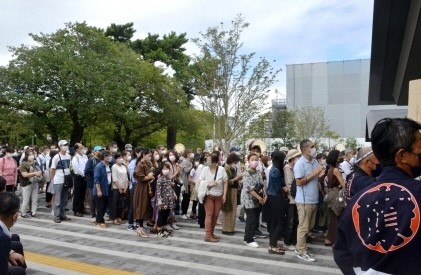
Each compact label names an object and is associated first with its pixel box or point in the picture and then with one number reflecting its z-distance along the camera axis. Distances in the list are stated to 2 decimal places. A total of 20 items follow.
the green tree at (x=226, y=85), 19.77
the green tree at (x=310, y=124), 44.03
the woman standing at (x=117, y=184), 9.23
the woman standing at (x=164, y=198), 8.13
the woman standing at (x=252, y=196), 7.41
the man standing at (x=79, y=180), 10.18
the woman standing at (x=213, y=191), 7.92
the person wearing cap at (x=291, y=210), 7.39
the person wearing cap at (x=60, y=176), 9.51
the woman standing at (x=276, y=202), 7.08
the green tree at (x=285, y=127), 42.81
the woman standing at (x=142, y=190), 8.45
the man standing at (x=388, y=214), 1.64
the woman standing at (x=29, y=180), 9.73
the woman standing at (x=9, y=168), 9.95
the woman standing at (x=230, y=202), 8.56
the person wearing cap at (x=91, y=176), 9.87
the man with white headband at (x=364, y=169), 3.46
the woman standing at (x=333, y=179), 7.23
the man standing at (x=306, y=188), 6.57
